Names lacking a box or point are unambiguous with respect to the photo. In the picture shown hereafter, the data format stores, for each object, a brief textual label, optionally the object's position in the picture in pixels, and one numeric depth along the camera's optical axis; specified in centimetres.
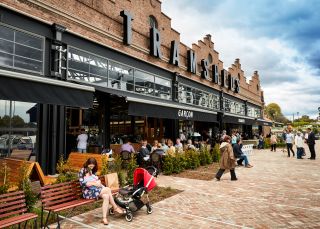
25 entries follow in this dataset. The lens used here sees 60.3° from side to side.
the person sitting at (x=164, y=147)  1216
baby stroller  568
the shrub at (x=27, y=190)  539
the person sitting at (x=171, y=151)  1152
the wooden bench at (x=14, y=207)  425
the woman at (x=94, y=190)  569
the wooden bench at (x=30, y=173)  679
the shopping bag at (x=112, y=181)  671
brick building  888
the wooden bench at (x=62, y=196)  498
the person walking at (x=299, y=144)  1678
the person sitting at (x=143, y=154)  1102
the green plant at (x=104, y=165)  727
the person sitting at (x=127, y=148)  1143
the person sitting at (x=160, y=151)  1106
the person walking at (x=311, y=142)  1633
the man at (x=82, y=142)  1165
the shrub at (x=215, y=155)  1498
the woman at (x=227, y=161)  988
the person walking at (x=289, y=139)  1845
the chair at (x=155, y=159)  1080
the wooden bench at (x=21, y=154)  894
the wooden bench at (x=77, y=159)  929
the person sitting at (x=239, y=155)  1277
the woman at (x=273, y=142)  2343
